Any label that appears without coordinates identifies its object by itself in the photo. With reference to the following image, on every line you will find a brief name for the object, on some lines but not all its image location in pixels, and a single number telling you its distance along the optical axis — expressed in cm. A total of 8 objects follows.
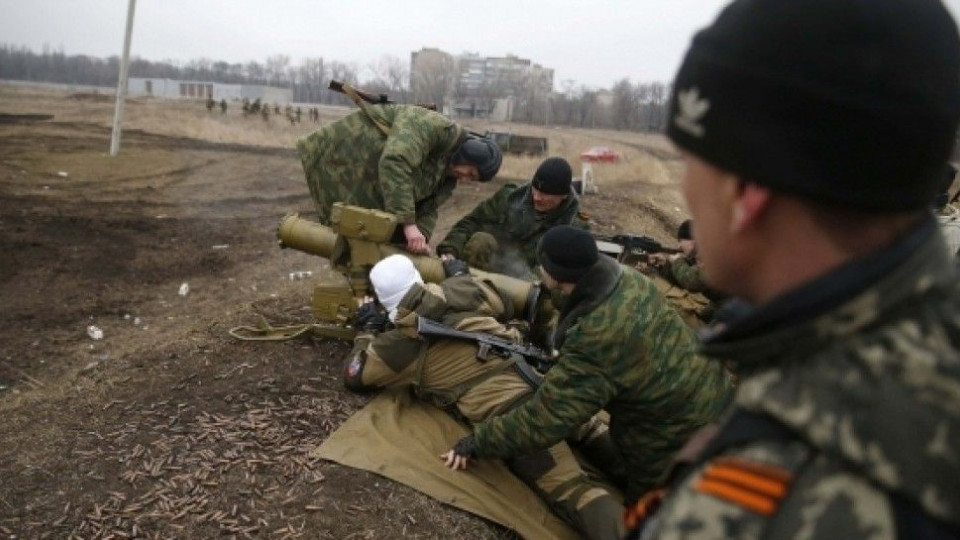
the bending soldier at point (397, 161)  505
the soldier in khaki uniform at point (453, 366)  371
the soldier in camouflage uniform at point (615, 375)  326
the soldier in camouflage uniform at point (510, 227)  583
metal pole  1538
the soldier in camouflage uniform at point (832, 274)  77
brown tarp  354
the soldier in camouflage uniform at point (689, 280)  616
